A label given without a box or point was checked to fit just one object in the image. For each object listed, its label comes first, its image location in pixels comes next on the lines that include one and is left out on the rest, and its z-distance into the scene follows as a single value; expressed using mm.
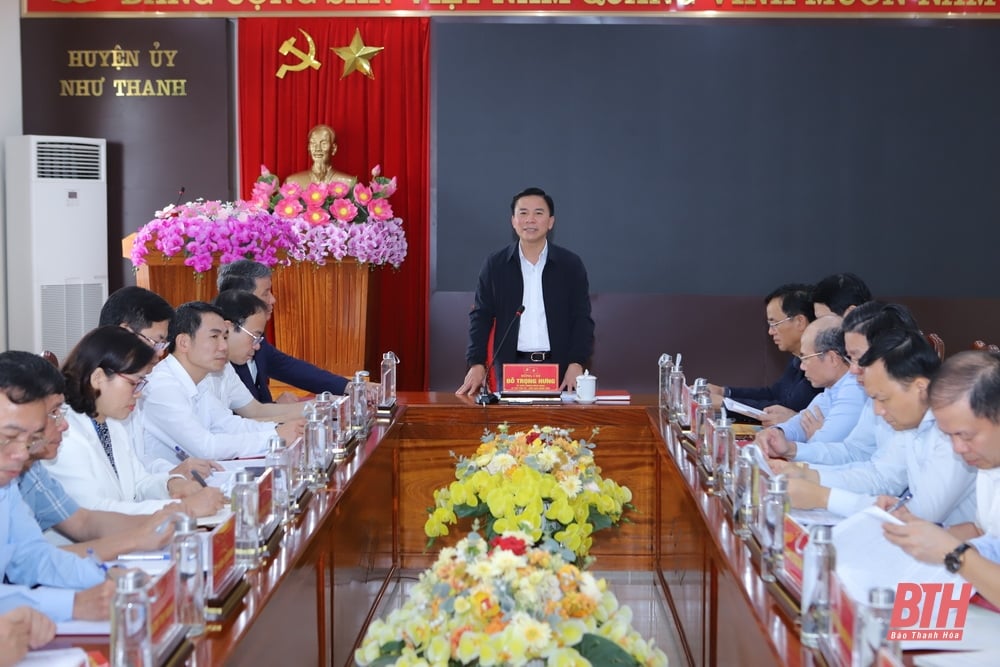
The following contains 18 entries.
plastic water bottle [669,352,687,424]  3525
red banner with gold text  6344
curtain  6617
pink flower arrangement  4668
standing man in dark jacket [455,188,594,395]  4379
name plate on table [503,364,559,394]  3982
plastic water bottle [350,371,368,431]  3225
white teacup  3865
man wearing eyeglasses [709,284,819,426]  3725
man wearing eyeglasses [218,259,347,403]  3807
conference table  1780
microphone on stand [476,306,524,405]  3803
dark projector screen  6344
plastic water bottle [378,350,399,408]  3686
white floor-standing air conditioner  6324
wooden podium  5531
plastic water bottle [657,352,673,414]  3764
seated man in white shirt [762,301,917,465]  2639
